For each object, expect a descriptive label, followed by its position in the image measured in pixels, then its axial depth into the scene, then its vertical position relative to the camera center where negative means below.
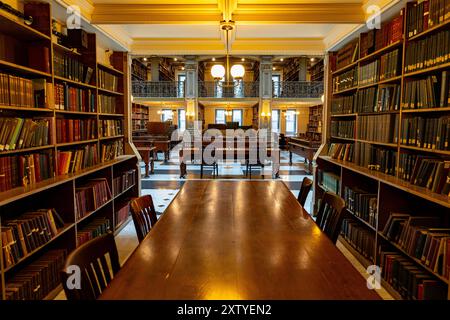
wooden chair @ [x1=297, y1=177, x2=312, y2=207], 2.62 -0.49
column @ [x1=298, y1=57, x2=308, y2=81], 15.70 +2.95
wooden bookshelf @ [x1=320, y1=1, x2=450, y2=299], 2.32 -0.41
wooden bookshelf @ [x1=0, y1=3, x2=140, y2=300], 2.37 -0.11
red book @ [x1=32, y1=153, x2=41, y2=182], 2.57 -0.31
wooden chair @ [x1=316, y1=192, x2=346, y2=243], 1.91 -0.54
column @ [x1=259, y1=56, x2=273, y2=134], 14.75 +1.91
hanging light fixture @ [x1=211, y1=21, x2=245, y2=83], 5.21 +0.96
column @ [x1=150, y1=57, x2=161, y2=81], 15.78 +2.93
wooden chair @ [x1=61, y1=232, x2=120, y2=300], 1.14 -0.55
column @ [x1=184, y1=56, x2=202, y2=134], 14.34 +1.80
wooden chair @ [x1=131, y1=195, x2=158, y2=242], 1.95 -0.55
